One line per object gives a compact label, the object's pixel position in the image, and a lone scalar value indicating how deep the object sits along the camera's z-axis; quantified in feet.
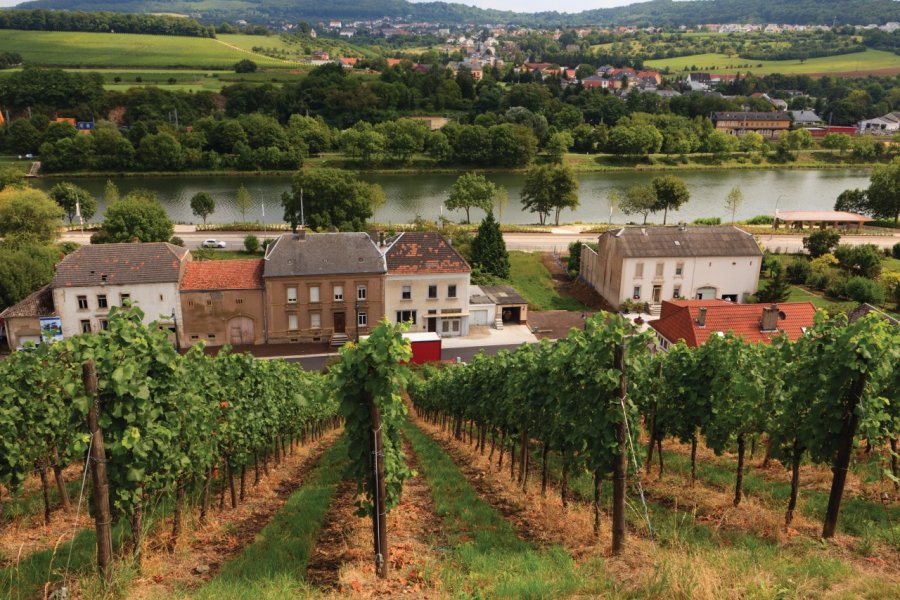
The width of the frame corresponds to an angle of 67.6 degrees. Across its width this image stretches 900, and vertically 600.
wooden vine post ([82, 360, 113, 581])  29.32
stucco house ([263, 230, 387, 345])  126.21
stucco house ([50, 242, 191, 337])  120.37
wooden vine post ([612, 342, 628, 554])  35.68
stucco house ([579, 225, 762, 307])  146.30
